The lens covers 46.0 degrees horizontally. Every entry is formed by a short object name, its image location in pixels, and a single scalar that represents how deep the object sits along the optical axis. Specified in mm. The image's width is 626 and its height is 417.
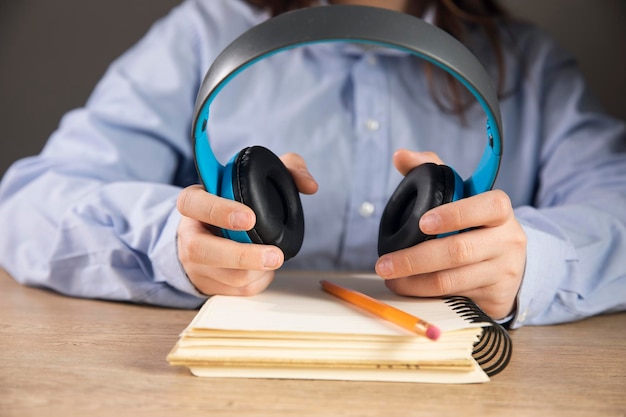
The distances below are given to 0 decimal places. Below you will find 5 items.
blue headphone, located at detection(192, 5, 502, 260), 574
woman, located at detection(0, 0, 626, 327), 935
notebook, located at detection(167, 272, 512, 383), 612
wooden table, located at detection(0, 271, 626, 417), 555
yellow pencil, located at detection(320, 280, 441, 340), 591
